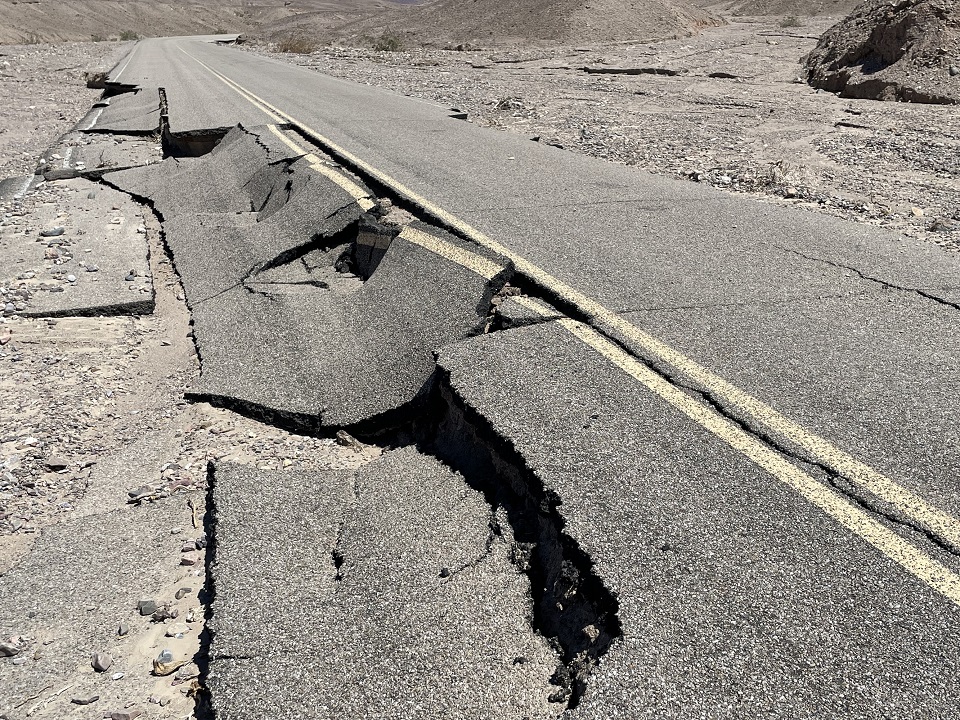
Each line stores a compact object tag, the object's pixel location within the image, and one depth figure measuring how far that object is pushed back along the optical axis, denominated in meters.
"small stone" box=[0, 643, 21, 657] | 2.72
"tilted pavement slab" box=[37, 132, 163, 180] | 9.74
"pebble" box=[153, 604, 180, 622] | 2.83
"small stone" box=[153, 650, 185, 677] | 2.58
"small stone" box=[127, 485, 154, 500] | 3.55
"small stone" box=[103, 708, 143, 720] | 2.43
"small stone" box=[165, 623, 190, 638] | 2.75
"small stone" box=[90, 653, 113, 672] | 2.63
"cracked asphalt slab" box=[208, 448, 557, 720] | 2.22
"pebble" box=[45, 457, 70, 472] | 3.83
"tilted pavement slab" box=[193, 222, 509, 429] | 4.03
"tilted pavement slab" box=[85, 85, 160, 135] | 12.63
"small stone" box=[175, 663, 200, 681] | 2.56
